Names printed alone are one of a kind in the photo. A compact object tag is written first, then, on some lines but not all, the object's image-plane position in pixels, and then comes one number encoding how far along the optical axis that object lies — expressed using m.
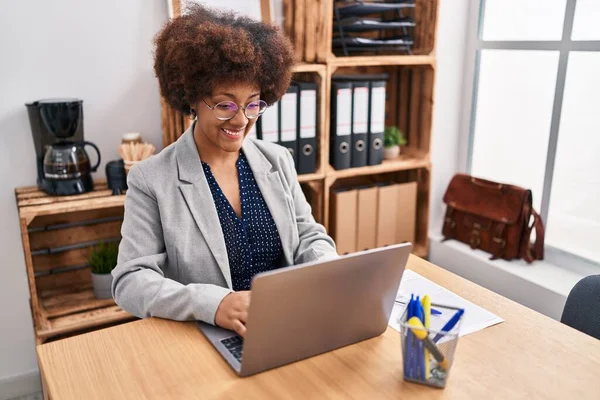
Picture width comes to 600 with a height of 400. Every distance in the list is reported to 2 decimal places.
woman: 1.37
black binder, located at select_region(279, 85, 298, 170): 2.31
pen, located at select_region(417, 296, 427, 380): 1.06
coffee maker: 2.01
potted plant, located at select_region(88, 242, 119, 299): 2.20
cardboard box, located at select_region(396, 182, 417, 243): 2.78
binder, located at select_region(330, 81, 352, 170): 2.43
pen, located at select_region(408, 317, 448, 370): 1.05
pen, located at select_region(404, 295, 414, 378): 1.06
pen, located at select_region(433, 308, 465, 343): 1.09
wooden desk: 1.04
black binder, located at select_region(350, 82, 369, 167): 2.48
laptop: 1.00
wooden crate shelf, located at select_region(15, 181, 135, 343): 2.00
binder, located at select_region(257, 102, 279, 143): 2.29
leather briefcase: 2.52
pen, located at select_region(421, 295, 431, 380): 1.06
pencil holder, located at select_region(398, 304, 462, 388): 1.05
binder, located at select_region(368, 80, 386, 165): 2.53
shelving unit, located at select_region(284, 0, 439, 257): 2.37
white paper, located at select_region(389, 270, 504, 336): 1.20
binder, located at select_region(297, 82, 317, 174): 2.35
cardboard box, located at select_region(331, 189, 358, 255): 2.56
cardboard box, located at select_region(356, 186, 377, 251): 2.62
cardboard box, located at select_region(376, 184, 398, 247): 2.68
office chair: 1.36
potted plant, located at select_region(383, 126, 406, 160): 2.76
